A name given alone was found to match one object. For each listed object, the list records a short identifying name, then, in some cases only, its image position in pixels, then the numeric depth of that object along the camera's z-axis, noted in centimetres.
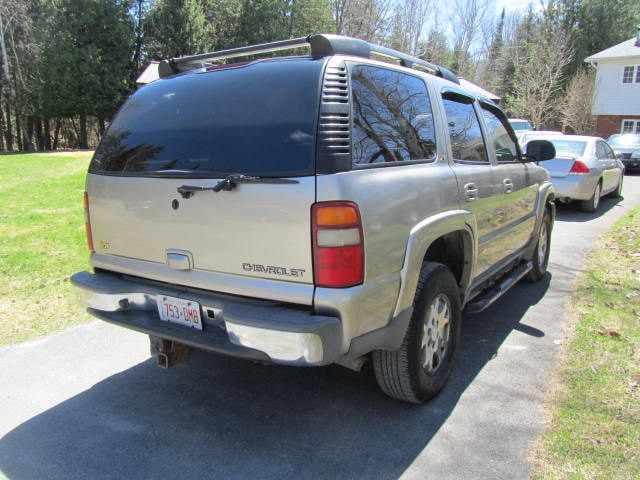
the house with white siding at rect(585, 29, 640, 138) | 3106
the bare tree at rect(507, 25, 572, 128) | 3136
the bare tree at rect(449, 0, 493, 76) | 3722
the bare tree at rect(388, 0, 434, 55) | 2825
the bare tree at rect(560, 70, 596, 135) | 3081
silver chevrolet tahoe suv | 236
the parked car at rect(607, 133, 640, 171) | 1812
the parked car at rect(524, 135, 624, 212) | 978
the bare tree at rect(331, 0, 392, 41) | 2306
